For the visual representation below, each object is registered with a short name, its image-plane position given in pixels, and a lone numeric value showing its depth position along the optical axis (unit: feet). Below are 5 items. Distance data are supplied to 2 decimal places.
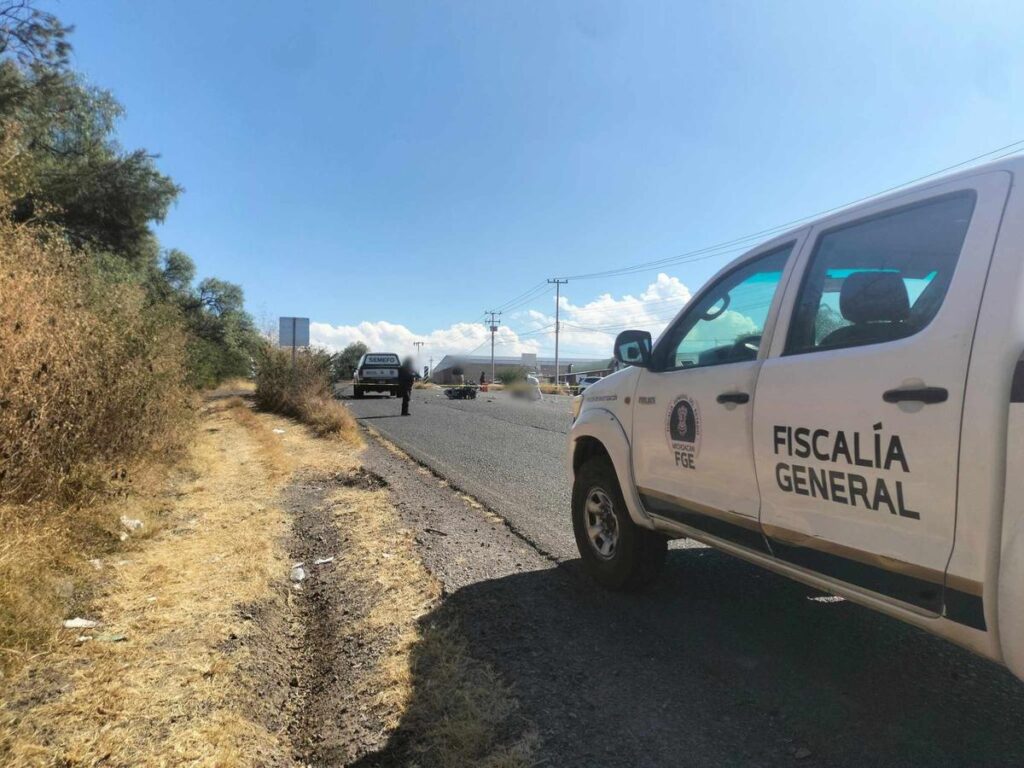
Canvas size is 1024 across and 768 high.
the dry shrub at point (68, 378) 14.08
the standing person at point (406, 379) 62.29
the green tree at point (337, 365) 64.52
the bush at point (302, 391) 43.00
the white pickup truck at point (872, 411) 5.84
